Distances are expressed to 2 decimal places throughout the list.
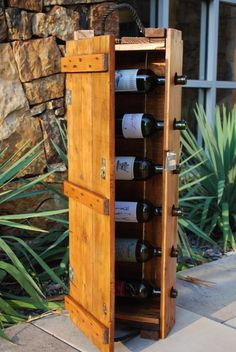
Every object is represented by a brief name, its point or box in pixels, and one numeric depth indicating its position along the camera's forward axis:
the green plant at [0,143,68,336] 3.17
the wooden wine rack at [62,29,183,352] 2.49
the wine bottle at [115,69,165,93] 2.71
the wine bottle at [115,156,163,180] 2.79
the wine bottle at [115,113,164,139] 2.73
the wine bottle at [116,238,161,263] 2.91
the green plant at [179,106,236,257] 4.70
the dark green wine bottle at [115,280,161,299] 2.93
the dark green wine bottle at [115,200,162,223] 2.85
